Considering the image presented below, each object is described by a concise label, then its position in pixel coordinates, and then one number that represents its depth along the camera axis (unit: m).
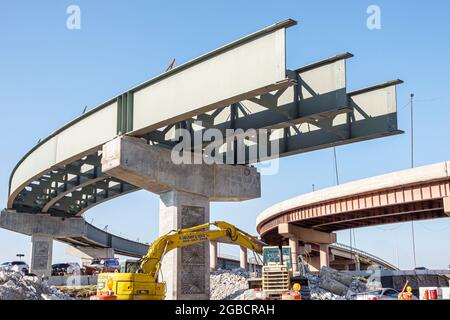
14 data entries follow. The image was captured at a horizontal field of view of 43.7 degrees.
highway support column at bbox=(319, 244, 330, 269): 70.38
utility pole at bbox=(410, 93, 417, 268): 63.19
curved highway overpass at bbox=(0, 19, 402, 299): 18.38
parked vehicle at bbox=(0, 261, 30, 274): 40.48
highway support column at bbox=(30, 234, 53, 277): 47.16
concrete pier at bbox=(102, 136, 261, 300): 22.64
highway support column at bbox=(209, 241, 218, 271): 87.59
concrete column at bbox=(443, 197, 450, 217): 37.25
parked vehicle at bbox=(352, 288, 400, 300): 24.24
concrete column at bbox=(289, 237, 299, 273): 57.33
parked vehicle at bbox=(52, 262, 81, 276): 49.47
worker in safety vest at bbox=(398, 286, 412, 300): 22.45
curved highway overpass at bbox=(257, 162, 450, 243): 38.44
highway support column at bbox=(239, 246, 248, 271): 95.00
